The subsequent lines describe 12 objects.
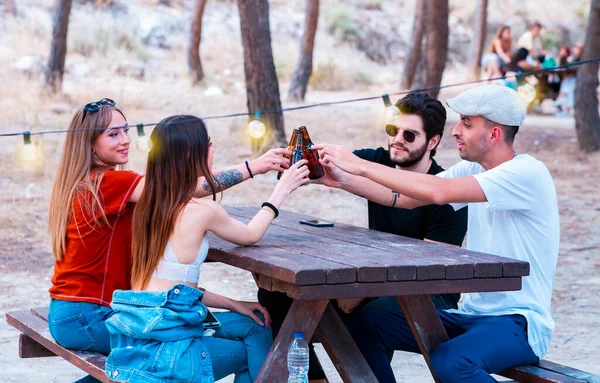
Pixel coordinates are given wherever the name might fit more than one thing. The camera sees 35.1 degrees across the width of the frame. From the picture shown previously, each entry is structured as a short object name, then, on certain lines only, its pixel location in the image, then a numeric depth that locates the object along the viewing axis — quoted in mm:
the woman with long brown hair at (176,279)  3467
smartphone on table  4545
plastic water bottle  3482
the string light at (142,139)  5781
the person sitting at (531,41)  19547
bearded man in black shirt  4402
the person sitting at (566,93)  18703
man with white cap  3719
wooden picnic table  3293
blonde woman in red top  3943
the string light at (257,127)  5773
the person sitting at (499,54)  18188
